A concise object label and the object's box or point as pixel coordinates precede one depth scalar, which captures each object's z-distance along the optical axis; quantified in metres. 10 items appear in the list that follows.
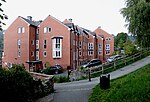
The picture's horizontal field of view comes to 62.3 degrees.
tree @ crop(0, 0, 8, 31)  3.68
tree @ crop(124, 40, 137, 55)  18.60
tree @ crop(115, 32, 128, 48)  46.10
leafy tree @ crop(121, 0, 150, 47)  10.58
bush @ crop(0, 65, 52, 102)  5.31
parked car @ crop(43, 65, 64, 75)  19.97
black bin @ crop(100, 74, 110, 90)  7.12
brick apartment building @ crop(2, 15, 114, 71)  23.83
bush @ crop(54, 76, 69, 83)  13.17
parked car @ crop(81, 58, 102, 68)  21.09
